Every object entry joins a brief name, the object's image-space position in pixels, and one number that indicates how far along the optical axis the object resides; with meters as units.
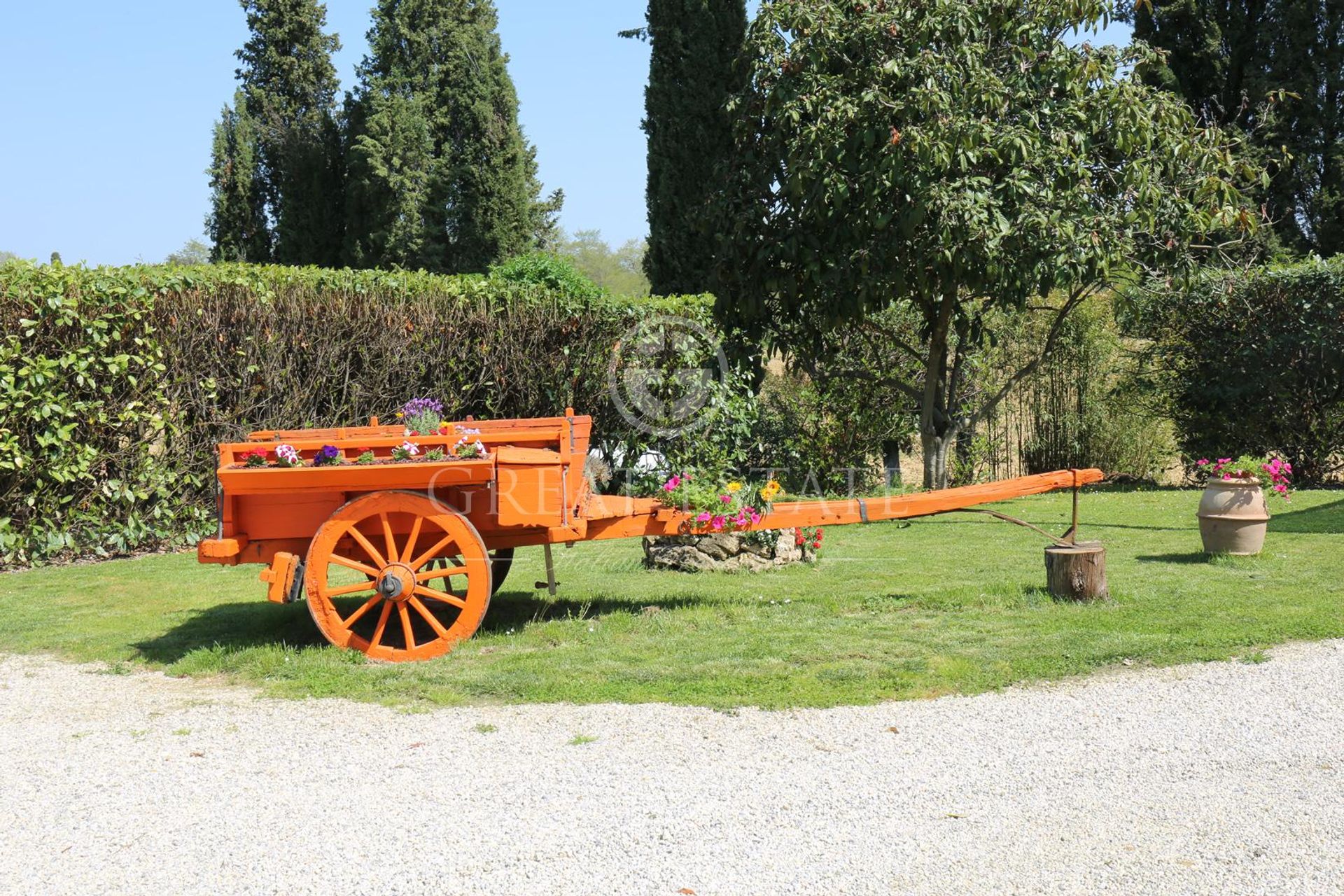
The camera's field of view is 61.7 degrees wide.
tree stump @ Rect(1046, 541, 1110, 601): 6.20
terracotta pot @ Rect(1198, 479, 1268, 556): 7.64
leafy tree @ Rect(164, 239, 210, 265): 54.39
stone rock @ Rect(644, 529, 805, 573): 7.87
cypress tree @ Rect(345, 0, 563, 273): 26.73
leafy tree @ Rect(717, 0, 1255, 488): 9.64
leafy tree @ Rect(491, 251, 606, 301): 12.65
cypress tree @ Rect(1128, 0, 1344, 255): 22.03
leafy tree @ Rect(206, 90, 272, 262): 30.19
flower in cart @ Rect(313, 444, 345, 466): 5.35
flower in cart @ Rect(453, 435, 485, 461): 5.38
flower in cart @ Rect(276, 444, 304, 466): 5.29
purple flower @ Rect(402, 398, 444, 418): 6.89
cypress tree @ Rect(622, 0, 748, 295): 17.44
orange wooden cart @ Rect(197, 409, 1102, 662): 5.27
